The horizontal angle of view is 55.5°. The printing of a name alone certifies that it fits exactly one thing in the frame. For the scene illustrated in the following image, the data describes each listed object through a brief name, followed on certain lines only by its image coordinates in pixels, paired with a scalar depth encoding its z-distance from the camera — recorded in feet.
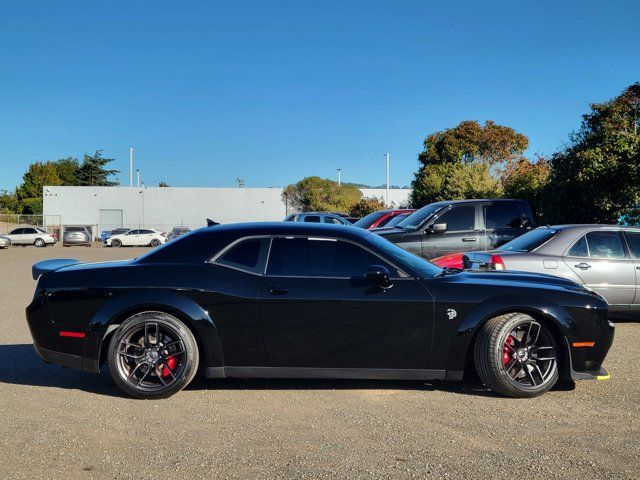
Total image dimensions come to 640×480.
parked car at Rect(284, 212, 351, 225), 70.23
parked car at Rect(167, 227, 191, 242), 140.53
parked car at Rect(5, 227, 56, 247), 137.39
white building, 194.59
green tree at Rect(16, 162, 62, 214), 267.80
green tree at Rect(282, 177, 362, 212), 184.85
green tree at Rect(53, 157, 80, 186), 282.15
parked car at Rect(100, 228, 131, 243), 150.82
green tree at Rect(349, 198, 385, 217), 144.97
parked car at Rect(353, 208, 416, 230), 55.42
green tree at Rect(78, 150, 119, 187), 283.38
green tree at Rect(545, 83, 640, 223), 44.06
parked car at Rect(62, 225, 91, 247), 138.24
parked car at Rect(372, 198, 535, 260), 38.06
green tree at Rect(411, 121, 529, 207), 135.64
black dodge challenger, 16.16
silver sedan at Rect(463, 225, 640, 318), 25.91
